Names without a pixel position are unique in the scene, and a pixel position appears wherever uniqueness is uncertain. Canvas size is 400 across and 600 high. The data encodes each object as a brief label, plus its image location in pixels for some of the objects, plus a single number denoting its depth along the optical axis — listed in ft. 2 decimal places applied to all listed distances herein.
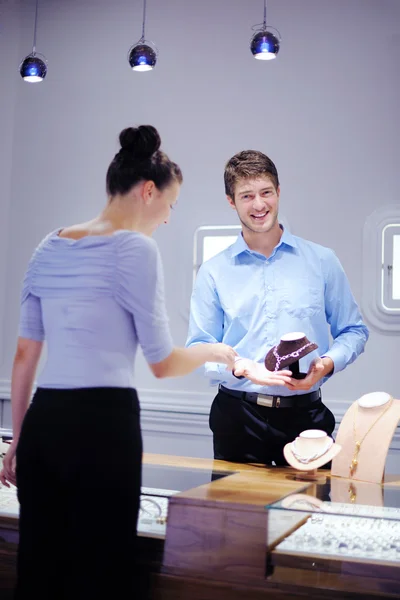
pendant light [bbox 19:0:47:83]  14.65
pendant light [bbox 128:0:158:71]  13.93
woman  5.61
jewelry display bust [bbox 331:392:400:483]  8.39
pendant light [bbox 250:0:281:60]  13.25
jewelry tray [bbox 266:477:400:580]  5.81
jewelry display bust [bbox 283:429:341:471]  8.39
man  9.96
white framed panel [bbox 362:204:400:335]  15.42
